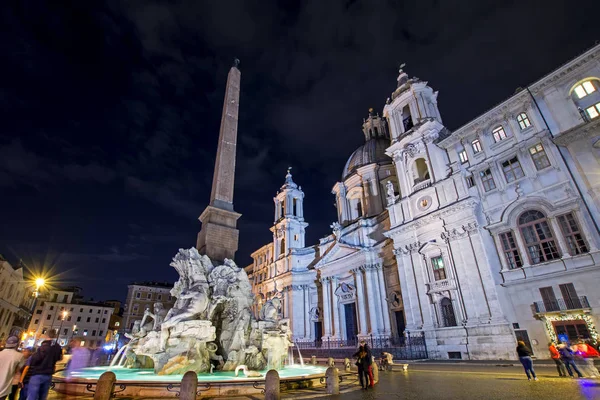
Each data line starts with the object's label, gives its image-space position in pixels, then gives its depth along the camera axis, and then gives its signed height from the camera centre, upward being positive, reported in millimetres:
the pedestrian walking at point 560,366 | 9930 -979
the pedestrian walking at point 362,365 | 8718 -745
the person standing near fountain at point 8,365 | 4387 -298
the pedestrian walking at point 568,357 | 9594 -706
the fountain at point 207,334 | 10164 +238
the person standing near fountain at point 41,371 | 5215 -447
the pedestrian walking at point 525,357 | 9188 -650
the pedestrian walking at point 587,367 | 9398 -984
